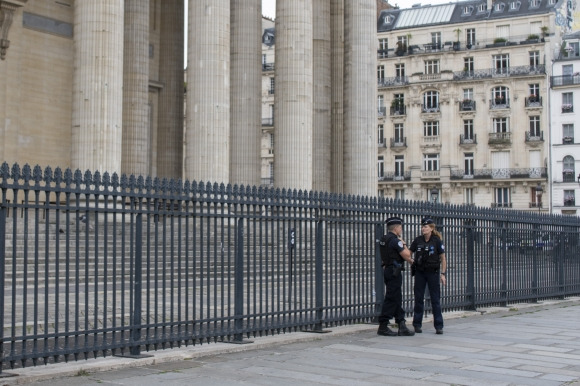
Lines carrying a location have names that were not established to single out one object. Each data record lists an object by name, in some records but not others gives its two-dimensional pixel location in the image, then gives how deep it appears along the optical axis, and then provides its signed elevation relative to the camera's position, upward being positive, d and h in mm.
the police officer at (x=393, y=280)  13680 -769
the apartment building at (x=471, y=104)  70438 +10061
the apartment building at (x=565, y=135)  69438 +7289
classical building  26672 +5146
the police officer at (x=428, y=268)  14266 -618
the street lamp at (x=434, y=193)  71938 +2887
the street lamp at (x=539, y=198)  64562 +2340
